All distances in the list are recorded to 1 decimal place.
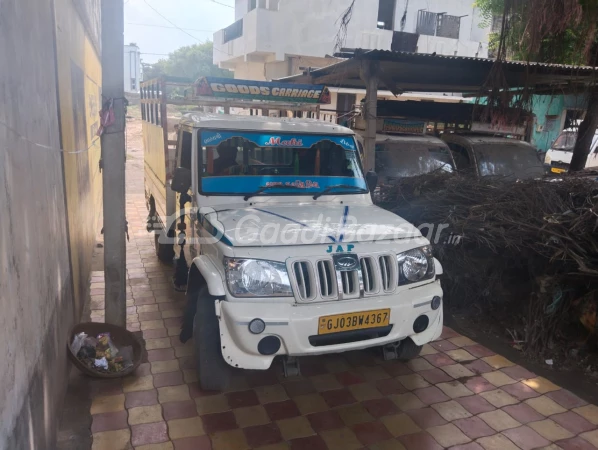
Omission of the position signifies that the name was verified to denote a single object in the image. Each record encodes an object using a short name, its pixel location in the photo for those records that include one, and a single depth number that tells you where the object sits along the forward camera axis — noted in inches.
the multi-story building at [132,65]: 990.7
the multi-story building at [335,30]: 621.6
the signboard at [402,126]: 318.7
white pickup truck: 116.9
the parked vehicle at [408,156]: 282.5
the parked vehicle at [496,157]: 299.0
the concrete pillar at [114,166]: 139.2
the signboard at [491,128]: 310.6
